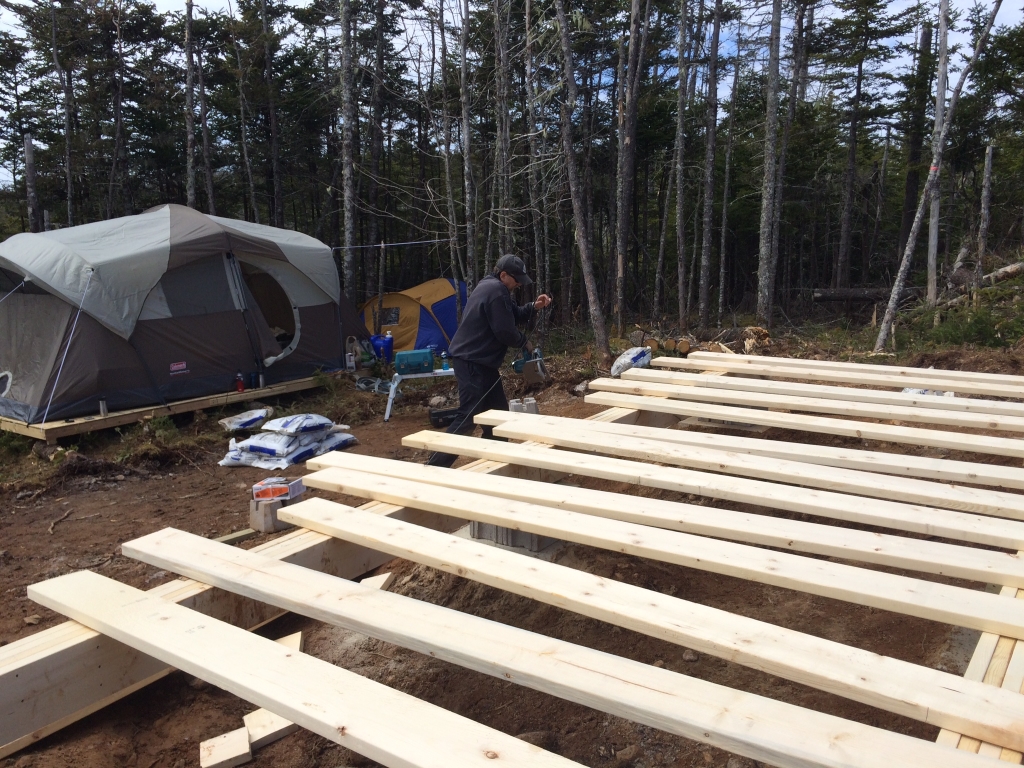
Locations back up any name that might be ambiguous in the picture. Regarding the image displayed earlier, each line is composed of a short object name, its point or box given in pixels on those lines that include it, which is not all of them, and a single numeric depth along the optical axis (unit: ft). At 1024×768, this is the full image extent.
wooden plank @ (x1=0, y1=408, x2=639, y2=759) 5.71
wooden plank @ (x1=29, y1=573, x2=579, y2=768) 4.28
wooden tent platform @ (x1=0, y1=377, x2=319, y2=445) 22.60
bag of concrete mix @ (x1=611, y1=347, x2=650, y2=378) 23.90
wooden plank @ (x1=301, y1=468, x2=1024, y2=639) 5.54
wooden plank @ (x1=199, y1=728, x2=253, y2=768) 6.90
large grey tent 23.76
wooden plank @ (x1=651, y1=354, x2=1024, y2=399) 13.79
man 15.96
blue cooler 33.73
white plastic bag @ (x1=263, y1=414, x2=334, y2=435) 22.68
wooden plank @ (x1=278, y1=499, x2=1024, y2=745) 4.55
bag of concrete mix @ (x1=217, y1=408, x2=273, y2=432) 25.36
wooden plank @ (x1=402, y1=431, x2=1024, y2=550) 7.16
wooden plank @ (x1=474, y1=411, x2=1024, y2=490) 8.96
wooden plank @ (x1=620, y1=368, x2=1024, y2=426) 12.32
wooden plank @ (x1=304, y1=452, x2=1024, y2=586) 6.32
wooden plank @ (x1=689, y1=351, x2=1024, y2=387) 14.67
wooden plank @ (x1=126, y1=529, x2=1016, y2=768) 4.07
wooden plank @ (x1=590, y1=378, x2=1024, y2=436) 11.42
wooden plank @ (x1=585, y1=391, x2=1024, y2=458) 10.16
